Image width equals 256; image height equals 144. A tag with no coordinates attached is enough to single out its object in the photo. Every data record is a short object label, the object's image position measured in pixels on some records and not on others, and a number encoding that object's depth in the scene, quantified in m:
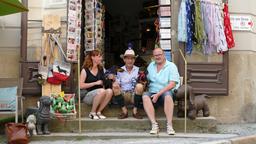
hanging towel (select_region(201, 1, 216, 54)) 9.56
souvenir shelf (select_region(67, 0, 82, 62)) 9.41
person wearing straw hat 8.84
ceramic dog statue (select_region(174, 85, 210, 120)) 8.73
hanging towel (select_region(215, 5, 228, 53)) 9.57
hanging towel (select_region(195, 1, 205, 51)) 9.49
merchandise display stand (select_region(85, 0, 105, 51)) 10.43
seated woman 8.80
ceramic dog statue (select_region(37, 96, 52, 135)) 8.10
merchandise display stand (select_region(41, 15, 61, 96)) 9.11
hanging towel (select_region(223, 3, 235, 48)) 9.71
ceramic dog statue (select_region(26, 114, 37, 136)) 8.00
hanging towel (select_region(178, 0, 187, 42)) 9.44
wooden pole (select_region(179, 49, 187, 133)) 8.66
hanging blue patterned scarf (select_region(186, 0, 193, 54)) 9.46
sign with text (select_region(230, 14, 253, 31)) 10.08
